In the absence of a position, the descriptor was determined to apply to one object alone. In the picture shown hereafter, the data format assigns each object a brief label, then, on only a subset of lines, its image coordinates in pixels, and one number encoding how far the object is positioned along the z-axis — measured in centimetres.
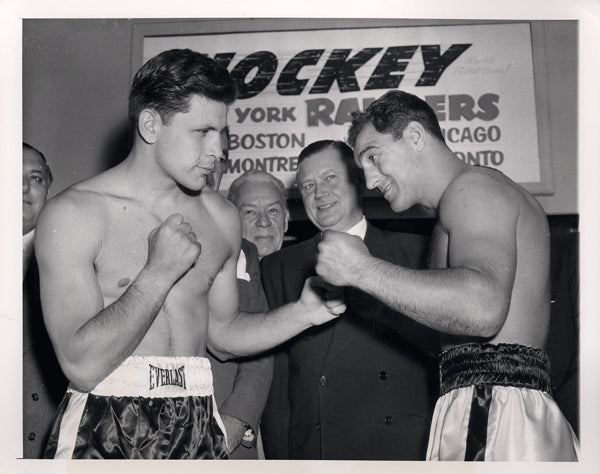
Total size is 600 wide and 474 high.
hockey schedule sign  180
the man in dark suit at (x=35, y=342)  160
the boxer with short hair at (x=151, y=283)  135
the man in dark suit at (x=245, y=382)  161
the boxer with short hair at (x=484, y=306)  124
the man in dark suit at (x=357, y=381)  168
